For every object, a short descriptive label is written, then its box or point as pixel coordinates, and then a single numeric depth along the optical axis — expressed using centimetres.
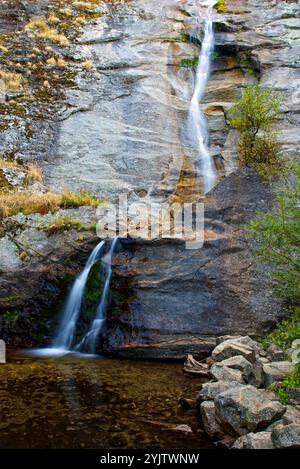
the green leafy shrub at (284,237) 859
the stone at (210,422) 733
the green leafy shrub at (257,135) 1543
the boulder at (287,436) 626
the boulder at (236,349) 994
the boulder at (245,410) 695
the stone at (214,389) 827
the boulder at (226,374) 882
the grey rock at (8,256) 1414
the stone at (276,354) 1031
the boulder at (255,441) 639
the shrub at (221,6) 2727
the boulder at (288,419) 674
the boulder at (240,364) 905
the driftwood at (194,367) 1057
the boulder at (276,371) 879
